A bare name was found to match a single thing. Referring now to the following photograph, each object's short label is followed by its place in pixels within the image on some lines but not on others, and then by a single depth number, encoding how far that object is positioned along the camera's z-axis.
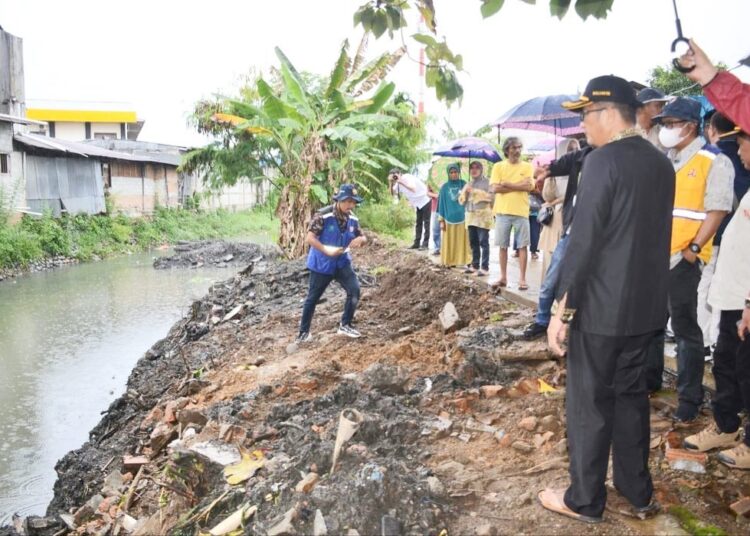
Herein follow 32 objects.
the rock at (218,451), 4.26
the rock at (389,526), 2.96
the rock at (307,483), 3.46
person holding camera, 11.91
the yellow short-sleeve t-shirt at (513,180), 7.30
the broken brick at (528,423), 4.12
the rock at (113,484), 5.05
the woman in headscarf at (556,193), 5.84
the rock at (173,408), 5.90
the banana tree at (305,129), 12.49
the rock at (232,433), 4.62
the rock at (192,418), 5.36
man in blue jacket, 7.17
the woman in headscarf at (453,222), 9.46
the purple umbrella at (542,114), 8.48
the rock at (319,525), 3.00
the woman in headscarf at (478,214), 8.51
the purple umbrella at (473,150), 9.70
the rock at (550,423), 4.11
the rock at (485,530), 2.98
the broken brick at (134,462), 5.28
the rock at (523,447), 3.89
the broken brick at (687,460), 3.60
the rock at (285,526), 3.04
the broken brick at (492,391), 4.75
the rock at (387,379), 4.94
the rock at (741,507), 3.12
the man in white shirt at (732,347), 3.48
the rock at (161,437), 5.42
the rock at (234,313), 10.14
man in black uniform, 2.84
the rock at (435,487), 3.32
